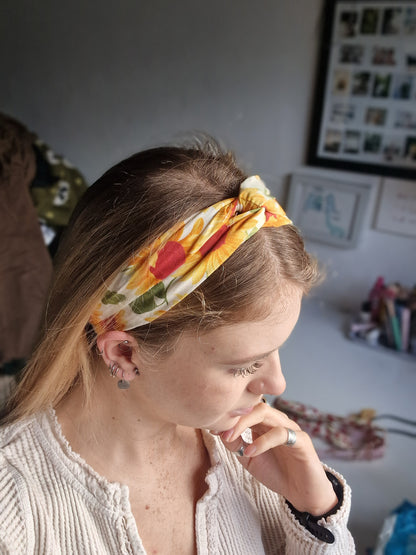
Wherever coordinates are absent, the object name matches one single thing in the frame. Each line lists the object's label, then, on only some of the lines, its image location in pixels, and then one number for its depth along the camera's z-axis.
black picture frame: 1.94
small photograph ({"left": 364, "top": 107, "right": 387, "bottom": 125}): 2.04
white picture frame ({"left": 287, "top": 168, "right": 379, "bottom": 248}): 2.13
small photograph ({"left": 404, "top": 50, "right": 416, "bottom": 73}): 1.93
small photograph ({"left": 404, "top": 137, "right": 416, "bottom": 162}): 2.01
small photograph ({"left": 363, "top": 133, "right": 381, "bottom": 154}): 2.07
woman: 0.66
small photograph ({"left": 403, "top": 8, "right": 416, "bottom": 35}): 1.89
